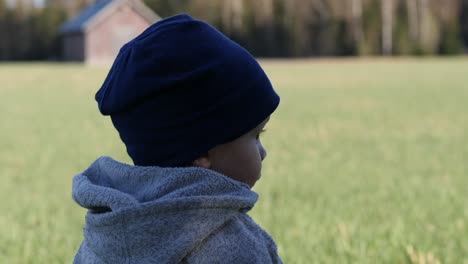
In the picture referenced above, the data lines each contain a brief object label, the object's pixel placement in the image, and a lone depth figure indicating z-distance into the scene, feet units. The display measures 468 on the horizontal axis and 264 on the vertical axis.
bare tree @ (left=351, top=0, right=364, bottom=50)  184.65
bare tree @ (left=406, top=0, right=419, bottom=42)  193.84
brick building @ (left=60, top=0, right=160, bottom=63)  172.96
